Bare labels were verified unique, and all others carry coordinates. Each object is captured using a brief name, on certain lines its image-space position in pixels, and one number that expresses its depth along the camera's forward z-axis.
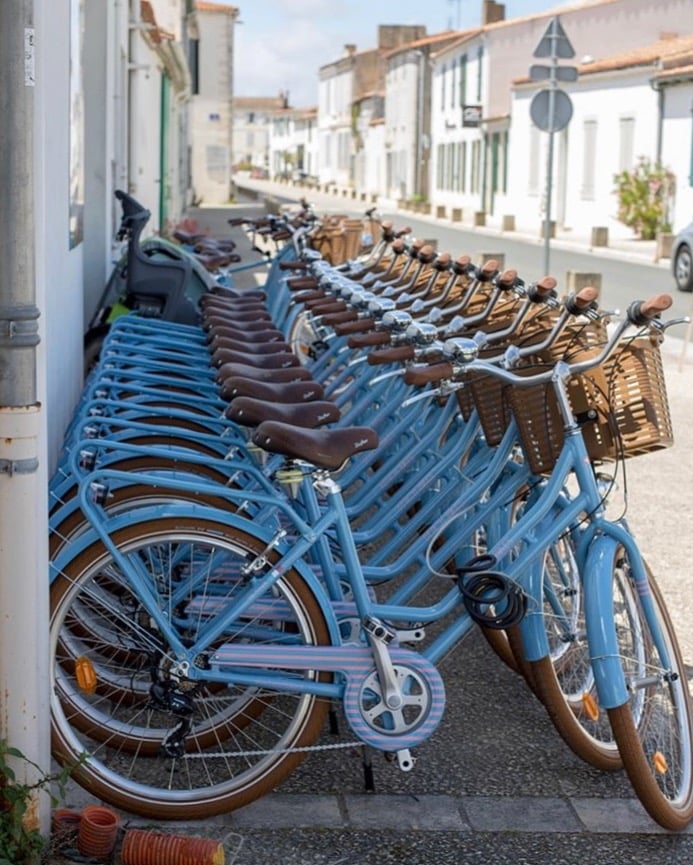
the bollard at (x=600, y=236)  34.06
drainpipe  3.10
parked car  21.69
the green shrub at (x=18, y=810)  3.29
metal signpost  16.44
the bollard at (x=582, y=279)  15.77
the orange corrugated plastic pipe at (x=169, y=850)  3.36
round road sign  18.44
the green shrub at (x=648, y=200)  34.12
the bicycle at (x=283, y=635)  3.65
